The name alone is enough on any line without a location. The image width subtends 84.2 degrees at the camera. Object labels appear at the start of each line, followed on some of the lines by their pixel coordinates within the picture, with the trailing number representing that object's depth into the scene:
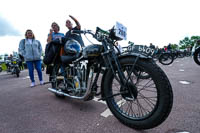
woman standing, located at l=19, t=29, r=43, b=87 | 3.22
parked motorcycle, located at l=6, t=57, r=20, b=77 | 5.77
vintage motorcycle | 1.03
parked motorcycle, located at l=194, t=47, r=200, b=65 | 3.72
